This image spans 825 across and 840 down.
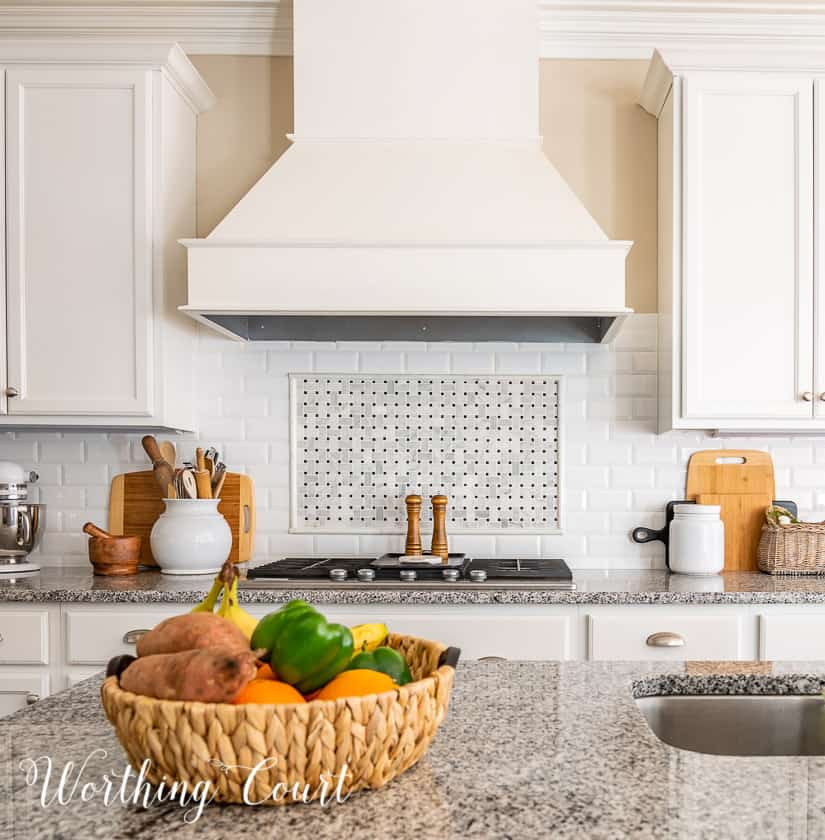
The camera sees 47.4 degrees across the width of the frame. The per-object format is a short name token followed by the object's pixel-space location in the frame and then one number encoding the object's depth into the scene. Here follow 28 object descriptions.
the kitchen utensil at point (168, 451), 3.20
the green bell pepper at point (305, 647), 0.88
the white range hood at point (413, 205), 2.68
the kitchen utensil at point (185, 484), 2.97
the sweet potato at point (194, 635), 0.87
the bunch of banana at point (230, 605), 0.96
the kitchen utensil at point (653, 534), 3.19
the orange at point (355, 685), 0.88
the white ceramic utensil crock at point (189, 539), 2.89
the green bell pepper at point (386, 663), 0.96
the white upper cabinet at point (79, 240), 2.87
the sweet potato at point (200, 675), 0.83
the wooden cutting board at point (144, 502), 3.19
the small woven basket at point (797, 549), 2.96
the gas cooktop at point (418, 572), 2.69
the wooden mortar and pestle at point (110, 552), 2.94
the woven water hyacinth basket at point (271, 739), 0.82
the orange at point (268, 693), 0.85
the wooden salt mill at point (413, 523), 3.05
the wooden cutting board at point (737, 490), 3.16
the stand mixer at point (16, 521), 2.99
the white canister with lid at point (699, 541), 3.00
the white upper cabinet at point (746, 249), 2.86
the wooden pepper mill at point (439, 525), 3.03
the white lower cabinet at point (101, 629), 2.59
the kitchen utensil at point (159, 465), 3.04
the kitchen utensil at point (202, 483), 2.99
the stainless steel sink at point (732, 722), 1.37
